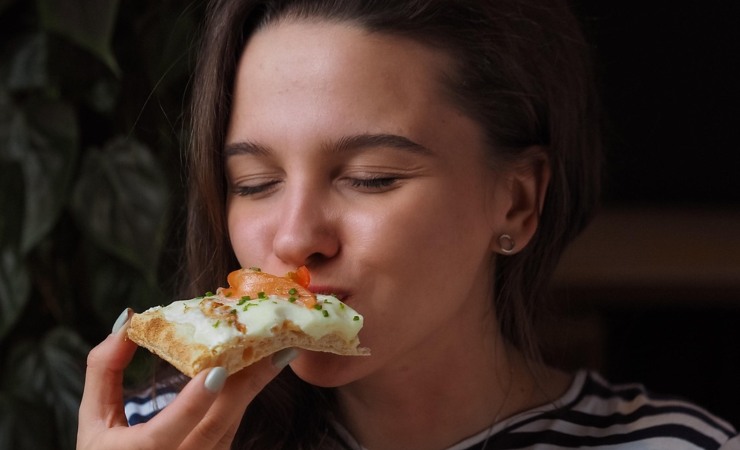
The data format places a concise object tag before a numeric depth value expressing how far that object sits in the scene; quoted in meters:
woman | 0.77
